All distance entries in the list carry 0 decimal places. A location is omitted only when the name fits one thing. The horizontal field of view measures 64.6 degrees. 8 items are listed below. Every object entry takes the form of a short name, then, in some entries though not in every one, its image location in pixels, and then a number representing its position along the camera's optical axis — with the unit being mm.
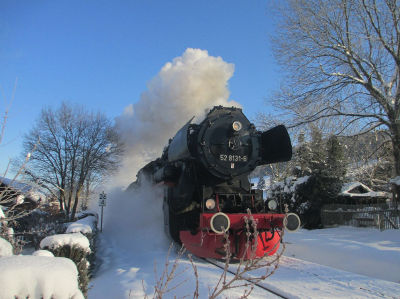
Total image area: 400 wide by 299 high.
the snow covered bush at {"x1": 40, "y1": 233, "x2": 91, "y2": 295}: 4730
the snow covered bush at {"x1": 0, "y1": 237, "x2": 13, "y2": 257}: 3233
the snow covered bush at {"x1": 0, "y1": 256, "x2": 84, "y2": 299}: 1710
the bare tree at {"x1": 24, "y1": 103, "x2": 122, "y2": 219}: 18125
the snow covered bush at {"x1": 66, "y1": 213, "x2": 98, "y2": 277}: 7011
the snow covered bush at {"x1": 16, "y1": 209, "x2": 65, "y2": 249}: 10567
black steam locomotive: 6547
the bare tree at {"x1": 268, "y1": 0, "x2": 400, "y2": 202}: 12875
